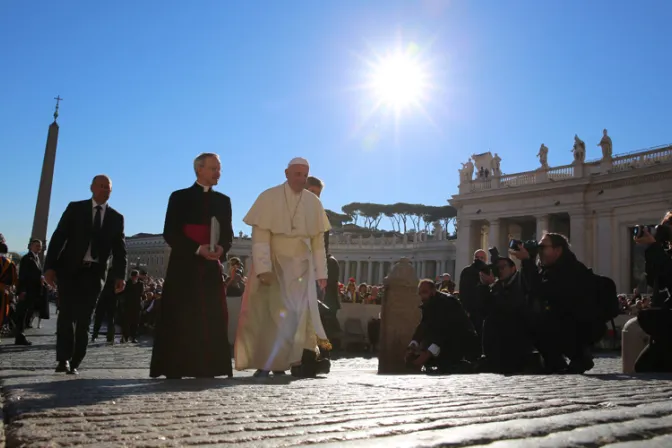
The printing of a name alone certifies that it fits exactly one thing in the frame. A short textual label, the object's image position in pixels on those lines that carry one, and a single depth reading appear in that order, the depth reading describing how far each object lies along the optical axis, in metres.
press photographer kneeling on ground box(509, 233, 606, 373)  7.30
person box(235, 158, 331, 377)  5.85
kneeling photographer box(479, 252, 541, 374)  7.48
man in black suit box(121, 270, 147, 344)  14.75
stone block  8.88
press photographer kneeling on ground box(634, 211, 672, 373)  6.34
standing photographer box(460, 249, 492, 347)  11.14
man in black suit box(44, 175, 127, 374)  5.74
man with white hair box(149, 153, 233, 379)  5.35
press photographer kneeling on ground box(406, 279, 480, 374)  8.15
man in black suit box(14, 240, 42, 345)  12.15
